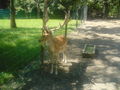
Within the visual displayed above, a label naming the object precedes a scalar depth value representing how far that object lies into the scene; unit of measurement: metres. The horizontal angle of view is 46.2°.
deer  4.00
